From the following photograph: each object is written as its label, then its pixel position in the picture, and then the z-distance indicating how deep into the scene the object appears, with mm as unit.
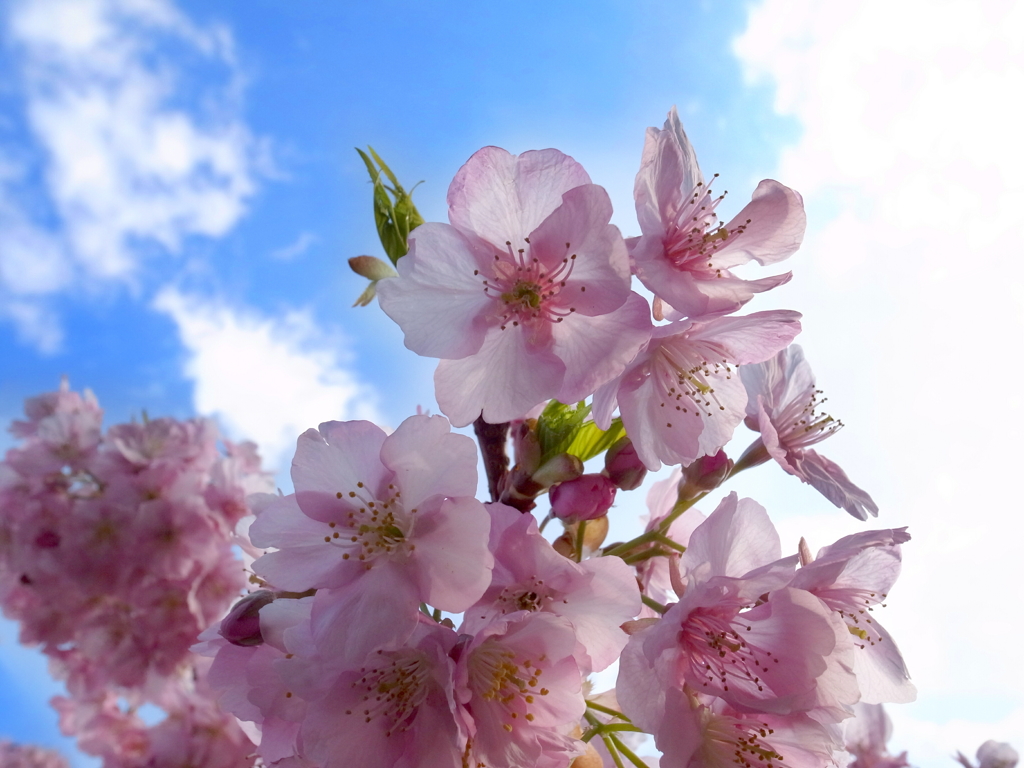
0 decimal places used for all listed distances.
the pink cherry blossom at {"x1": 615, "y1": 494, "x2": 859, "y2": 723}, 95
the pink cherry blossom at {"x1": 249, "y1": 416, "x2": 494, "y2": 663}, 94
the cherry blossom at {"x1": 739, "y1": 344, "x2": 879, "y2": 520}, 121
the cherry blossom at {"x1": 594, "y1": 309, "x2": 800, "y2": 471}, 107
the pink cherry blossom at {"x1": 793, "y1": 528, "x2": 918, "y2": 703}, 101
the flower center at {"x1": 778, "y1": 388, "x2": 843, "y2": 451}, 132
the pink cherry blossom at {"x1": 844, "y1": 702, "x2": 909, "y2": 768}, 227
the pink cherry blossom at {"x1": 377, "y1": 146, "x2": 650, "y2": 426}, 99
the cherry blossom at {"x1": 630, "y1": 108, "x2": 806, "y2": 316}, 100
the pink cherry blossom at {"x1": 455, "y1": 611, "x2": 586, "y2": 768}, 93
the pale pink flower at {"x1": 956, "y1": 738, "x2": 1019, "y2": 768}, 222
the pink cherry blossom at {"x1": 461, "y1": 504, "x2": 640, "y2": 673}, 97
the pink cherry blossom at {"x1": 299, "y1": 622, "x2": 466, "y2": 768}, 94
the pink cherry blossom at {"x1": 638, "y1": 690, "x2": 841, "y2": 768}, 95
